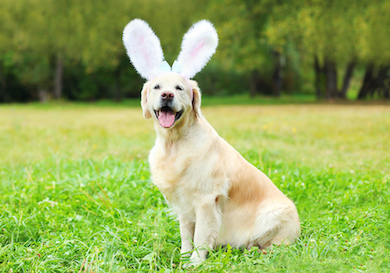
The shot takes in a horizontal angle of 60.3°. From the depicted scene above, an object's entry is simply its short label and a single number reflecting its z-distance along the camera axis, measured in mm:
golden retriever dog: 2400
